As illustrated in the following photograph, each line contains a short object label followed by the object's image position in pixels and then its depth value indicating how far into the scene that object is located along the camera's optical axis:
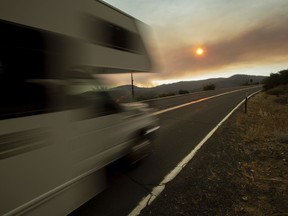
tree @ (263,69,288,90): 56.34
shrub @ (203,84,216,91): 76.54
